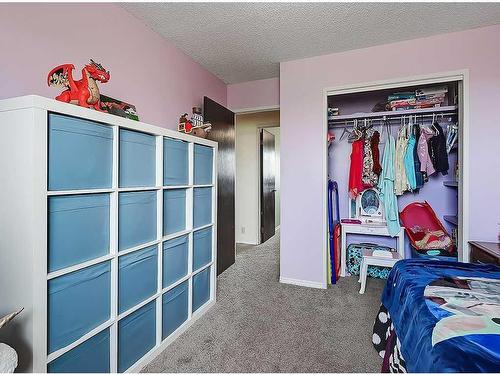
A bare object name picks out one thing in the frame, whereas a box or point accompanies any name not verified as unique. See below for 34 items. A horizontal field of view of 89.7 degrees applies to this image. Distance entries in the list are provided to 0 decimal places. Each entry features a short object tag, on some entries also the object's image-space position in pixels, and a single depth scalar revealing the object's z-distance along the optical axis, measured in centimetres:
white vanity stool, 250
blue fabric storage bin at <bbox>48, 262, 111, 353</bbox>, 107
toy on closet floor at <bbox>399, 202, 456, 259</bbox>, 267
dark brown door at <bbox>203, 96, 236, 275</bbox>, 299
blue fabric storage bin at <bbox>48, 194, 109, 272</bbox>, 108
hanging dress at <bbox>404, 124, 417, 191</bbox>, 273
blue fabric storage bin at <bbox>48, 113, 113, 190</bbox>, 107
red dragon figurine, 126
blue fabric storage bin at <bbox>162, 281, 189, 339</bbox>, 174
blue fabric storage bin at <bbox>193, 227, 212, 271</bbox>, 208
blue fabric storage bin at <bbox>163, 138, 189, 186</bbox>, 174
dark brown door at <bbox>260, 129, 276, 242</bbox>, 460
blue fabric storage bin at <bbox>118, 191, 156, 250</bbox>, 141
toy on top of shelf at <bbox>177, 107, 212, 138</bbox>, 216
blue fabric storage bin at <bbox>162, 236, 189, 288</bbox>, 175
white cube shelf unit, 100
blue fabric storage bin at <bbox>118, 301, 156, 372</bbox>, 142
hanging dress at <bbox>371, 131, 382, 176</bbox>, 287
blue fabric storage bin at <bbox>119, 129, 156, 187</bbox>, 143
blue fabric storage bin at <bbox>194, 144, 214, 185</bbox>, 207
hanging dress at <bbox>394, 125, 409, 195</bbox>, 277
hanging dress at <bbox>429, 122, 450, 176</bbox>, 263
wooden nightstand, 190
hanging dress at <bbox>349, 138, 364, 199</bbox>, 298
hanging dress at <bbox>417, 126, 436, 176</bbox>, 269
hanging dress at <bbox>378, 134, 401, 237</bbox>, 279
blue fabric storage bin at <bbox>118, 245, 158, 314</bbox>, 141
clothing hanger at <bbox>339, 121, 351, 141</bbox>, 321
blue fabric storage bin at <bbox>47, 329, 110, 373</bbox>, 112
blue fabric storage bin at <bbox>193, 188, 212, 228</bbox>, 207
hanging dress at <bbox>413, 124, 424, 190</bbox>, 273
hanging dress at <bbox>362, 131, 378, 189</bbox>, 290
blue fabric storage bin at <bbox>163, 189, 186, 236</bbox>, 177
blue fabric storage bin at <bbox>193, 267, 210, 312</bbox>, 209
